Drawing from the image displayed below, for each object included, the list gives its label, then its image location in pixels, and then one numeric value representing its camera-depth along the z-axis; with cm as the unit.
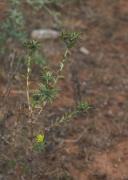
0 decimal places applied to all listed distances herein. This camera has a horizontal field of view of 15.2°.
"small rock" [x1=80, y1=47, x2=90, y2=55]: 432
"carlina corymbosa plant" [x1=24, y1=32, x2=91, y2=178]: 254
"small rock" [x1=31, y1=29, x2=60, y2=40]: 436
